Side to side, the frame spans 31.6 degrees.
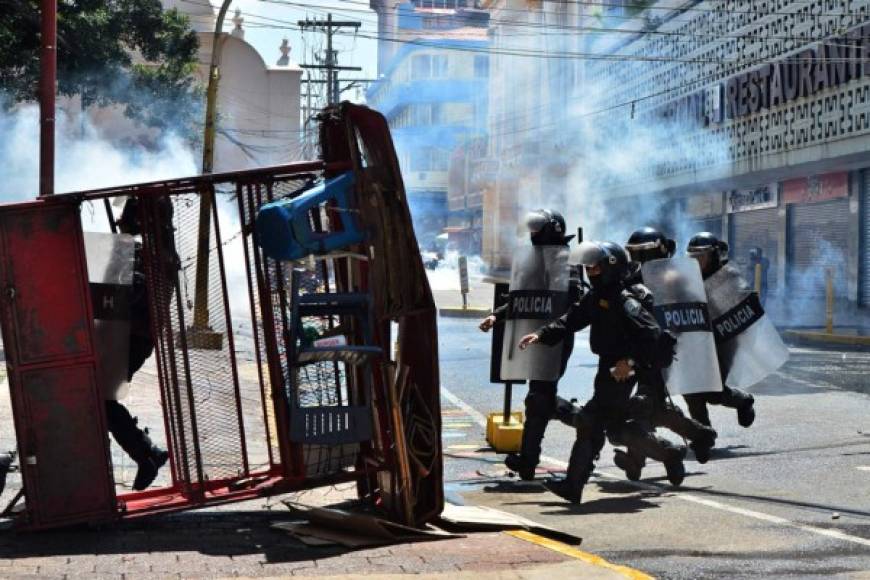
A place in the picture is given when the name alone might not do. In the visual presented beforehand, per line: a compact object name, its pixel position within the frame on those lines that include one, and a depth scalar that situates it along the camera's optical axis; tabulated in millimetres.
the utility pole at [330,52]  70562
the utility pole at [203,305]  8211
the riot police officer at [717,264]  11016
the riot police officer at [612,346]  8852
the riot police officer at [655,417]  9188
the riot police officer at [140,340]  7641
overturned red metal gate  7172
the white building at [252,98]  61875
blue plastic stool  6742
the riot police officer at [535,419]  9414
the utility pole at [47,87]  14273
